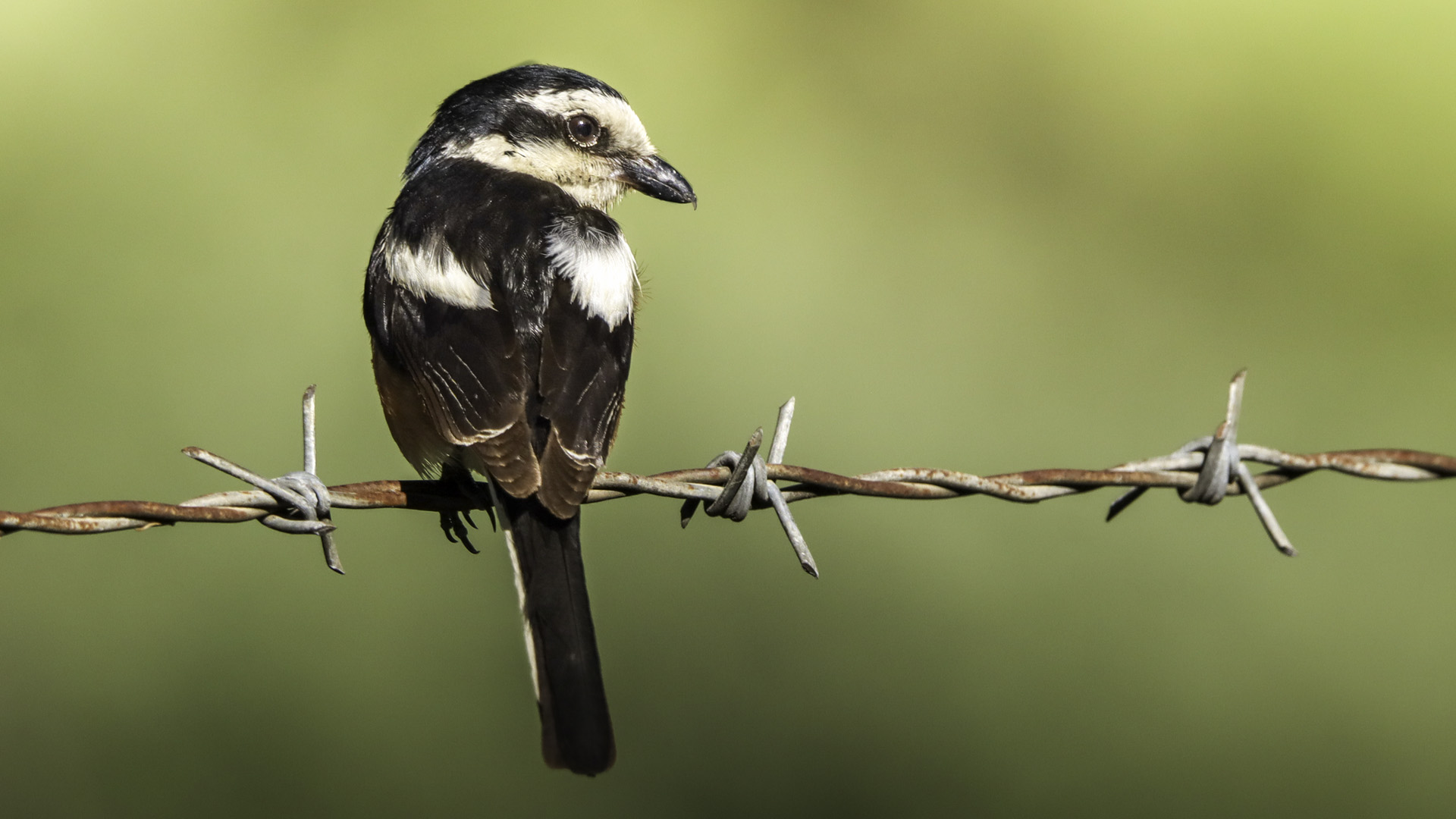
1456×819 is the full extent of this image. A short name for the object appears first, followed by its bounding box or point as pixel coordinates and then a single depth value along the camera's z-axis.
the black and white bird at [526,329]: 5.37
